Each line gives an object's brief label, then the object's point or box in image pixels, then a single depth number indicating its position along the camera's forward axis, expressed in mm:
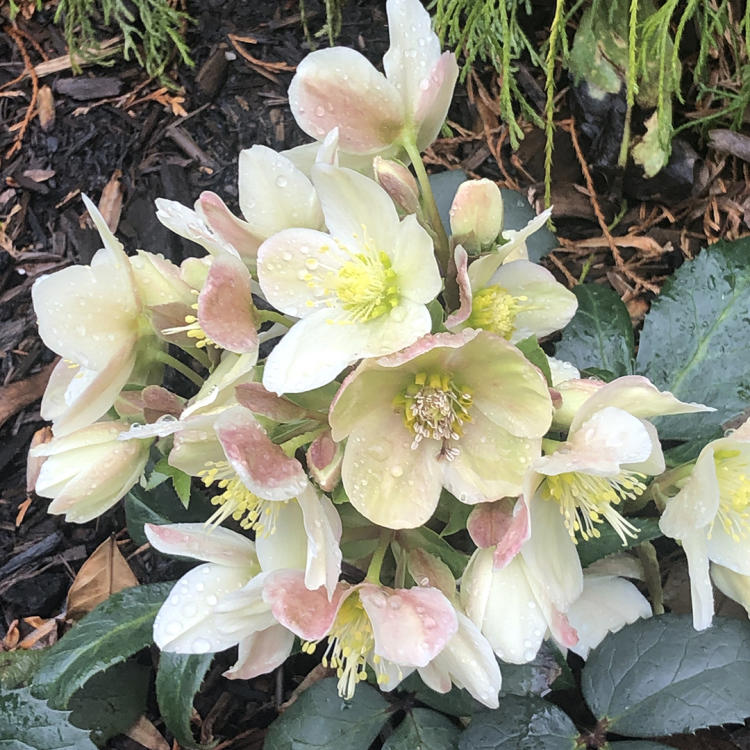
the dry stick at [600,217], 533
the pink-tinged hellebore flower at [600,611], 375
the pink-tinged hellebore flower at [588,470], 252
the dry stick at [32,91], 596
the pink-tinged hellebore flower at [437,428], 270
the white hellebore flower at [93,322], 294
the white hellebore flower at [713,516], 277
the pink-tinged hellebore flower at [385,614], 258
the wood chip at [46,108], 600
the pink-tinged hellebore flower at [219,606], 288
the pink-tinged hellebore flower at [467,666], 269
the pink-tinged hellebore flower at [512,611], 280
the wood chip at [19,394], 531
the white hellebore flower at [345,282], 275
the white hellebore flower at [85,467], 310
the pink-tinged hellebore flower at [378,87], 304
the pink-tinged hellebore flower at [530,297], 319
